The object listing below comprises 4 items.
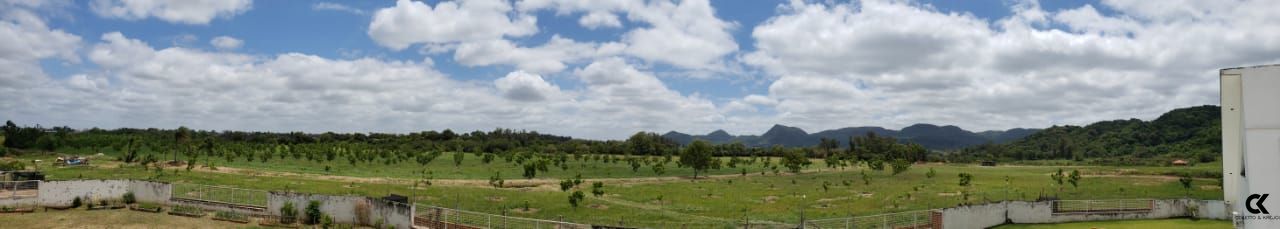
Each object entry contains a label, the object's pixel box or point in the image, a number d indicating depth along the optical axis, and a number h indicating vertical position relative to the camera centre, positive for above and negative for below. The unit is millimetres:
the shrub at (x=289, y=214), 31922 -3472
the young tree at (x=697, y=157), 80812 -1698
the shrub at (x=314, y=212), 31484 -3320
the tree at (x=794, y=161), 86188 -2384
